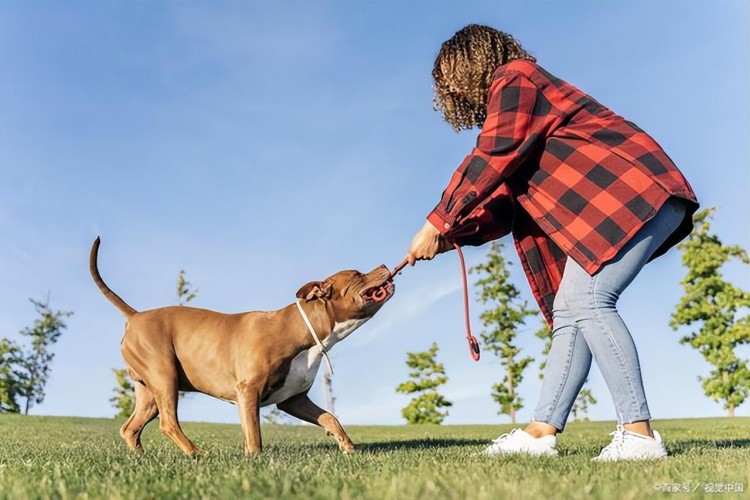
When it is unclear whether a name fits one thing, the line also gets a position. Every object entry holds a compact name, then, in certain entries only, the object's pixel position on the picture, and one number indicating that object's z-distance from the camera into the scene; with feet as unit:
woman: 13.37
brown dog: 16.57
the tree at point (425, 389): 95.96
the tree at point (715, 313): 87.56
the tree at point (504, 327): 97.66
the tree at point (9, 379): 108.37
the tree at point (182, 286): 95.50
